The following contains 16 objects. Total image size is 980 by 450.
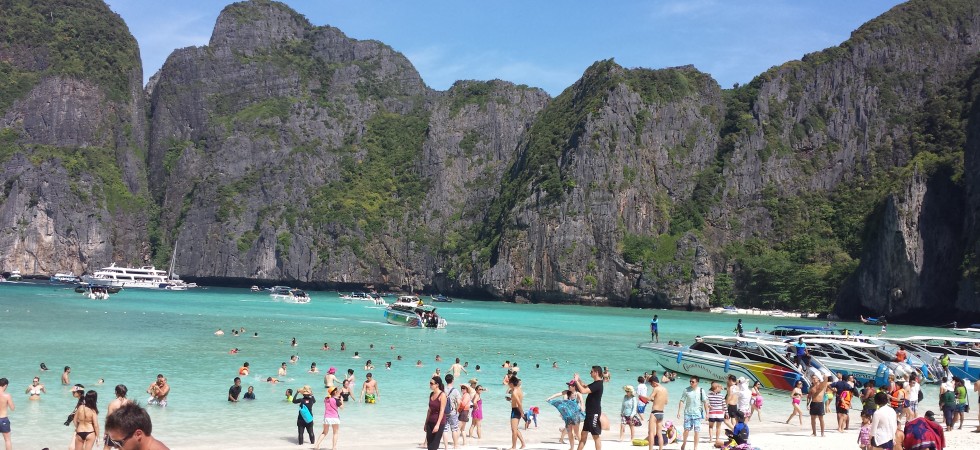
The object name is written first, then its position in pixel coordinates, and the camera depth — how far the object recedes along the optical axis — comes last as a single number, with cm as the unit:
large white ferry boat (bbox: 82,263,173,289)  16238
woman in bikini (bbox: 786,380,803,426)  2602
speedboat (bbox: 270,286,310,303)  12018
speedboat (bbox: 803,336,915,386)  3416
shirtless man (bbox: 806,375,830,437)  2330
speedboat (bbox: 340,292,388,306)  12285
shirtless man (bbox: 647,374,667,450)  1928
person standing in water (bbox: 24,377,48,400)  2580
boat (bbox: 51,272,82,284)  17125
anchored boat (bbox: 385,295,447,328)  6781
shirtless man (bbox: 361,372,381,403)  2769
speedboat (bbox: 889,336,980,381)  3866
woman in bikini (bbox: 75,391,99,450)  1539
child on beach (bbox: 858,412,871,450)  1805
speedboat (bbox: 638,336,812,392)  3416
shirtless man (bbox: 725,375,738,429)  2317
